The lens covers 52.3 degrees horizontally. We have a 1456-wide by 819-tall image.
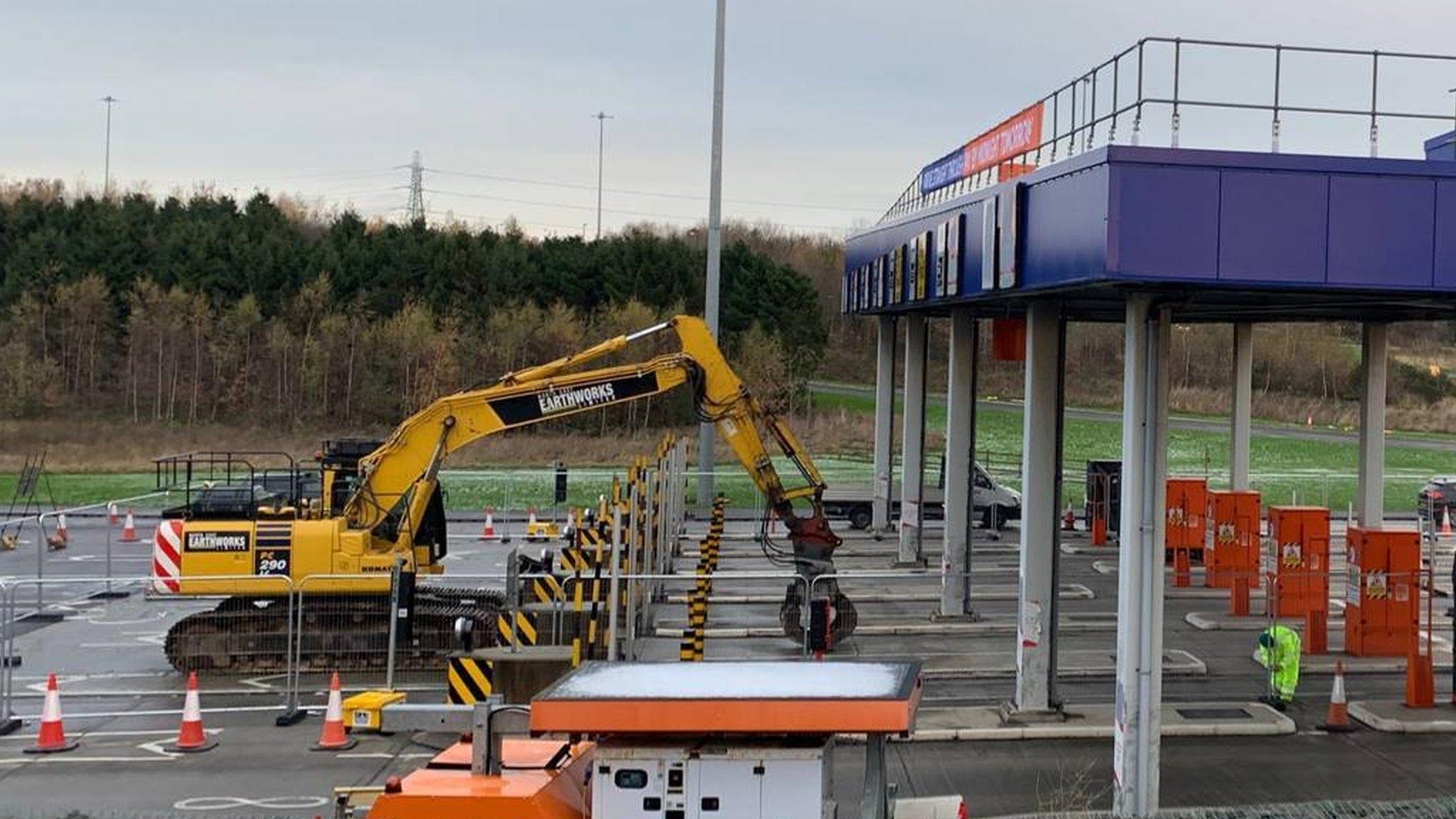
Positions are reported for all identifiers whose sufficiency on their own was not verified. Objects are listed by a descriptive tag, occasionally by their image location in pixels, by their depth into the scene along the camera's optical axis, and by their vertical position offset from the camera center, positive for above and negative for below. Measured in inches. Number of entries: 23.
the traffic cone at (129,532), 1338.6 -111.2
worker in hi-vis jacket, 706.2 -102.3
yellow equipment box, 409.1 -105.8
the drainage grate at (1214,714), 682.8 -124.3
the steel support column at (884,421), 1328.7 +12.8
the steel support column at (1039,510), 665.0 -31.3
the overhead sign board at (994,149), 707.4 +157.6
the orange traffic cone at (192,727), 633.0 -135.1
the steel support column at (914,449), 1157.7 -10.1
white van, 1427.2 -63.8
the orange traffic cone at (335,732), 630.5 -134.3
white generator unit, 349.1 -82.3
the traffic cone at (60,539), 1295.5 -115.2
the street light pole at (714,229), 1515.7 +209.5
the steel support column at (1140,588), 527.8 -52.2
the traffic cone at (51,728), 627.2 -135.7
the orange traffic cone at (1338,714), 668.1 -119.7
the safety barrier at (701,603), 709.3 -96.1
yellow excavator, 808.3 -62.2
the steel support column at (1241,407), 1165.1 +31.6
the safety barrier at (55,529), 1273.4 -112.2
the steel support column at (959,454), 922.1 -9.7
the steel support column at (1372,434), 938.1 +11.4
